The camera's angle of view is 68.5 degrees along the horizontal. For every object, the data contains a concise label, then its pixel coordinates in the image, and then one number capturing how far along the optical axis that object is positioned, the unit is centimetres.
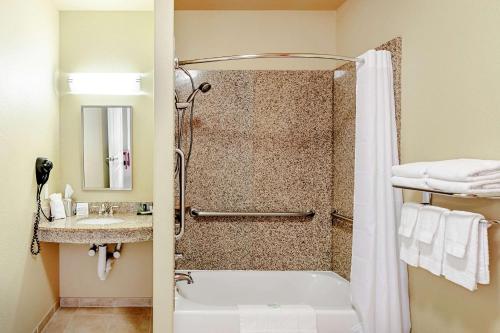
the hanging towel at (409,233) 164
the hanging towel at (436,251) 147
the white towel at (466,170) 129
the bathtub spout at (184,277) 259
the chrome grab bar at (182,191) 236
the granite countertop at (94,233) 262
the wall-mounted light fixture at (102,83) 319
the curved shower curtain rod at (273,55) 214
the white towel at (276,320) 206
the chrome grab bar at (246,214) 289
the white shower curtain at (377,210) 196
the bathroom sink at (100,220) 289
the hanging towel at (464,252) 133
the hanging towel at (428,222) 151
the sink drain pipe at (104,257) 292
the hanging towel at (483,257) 131
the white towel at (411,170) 154
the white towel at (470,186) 129
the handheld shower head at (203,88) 262
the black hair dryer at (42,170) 274
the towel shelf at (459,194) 131
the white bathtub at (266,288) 270
